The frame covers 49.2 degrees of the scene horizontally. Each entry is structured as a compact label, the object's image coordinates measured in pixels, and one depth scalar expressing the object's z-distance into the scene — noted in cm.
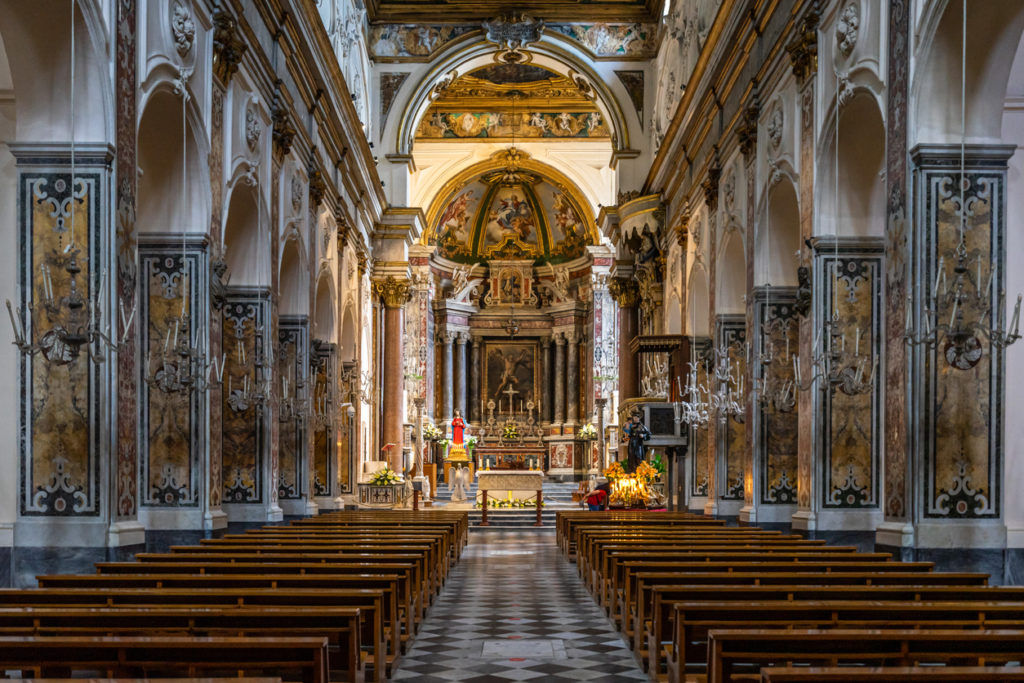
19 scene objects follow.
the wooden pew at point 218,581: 684
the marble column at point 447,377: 3847
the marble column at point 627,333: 2792
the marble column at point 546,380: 3988
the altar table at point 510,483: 2572
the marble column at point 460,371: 3928
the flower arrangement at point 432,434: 3475
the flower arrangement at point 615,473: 2267
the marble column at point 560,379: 3891
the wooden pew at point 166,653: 442
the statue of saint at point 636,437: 2019
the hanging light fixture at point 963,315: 820
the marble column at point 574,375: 3844
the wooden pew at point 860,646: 461
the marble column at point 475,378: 4000
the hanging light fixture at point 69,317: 774
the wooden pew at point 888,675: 369
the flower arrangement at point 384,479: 2536
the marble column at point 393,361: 3022
